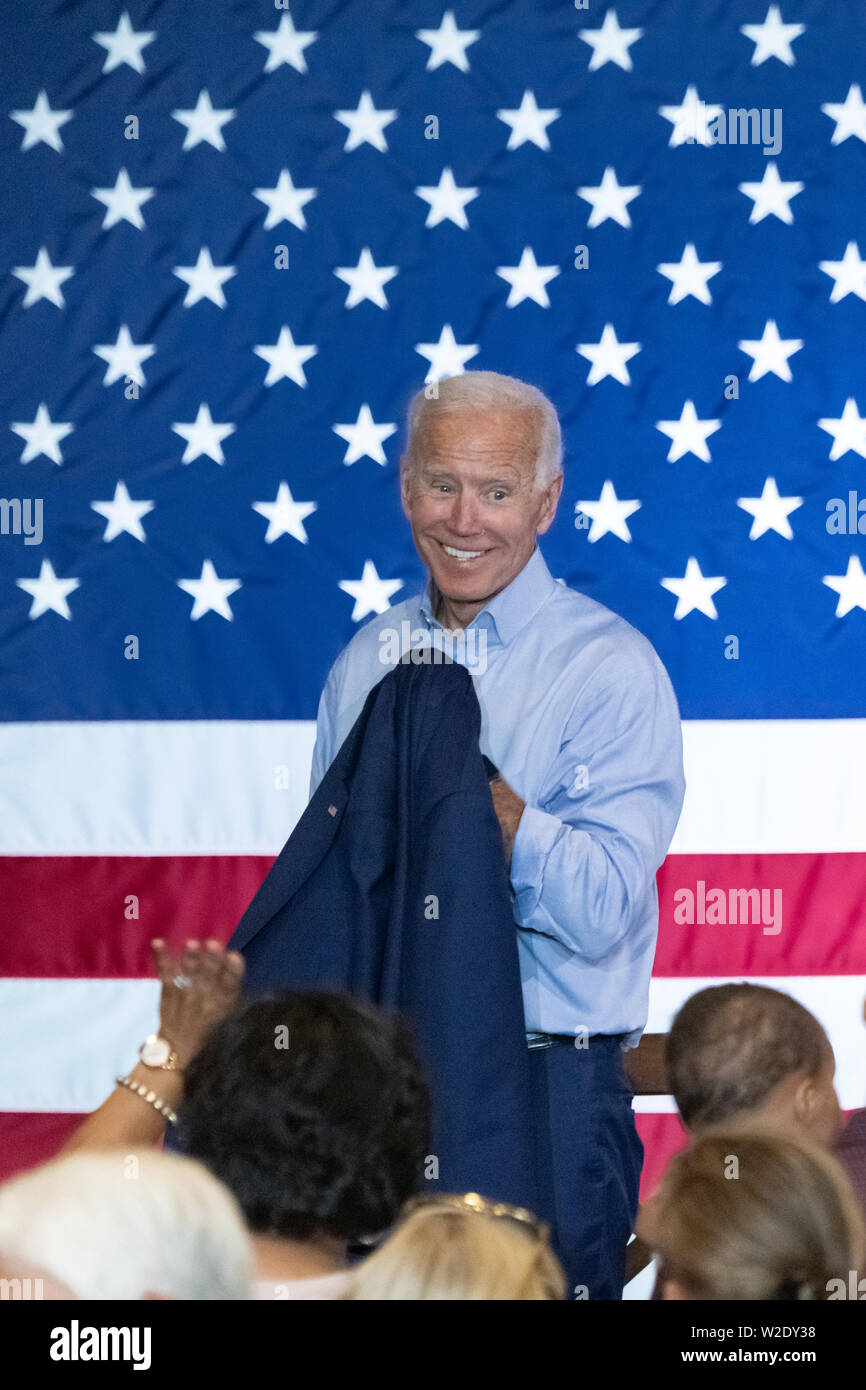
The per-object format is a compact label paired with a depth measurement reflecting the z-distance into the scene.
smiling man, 4.29
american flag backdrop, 6.00
